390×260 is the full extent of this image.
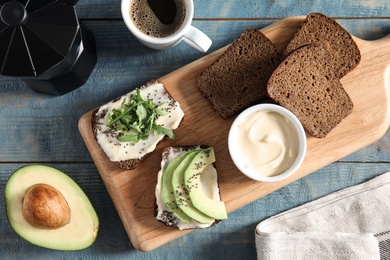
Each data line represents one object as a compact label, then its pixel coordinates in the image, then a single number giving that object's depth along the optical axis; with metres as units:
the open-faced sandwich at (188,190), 0.66
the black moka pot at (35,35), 0.60
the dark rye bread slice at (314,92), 0.67
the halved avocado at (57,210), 0.65
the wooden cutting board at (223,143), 0.69
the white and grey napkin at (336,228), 0.71
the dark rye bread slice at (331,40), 0.68
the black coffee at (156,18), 0.67
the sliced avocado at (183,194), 0.66
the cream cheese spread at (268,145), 0.64
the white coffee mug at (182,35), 0.64
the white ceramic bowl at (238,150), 0.64
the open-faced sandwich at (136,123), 0.66
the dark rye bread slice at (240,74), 0.68
